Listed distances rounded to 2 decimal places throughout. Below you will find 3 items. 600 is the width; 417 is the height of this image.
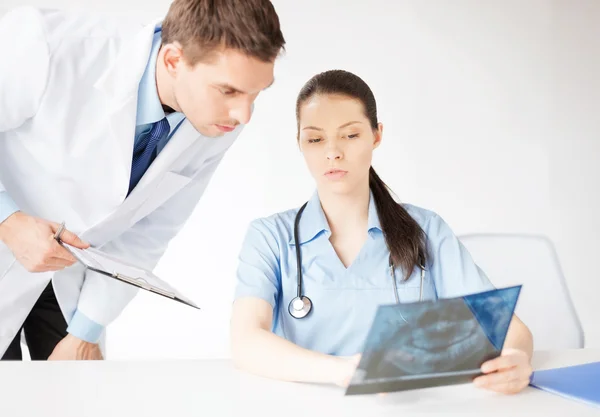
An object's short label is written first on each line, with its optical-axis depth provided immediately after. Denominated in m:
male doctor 1.23
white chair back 1.58
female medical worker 1.40
